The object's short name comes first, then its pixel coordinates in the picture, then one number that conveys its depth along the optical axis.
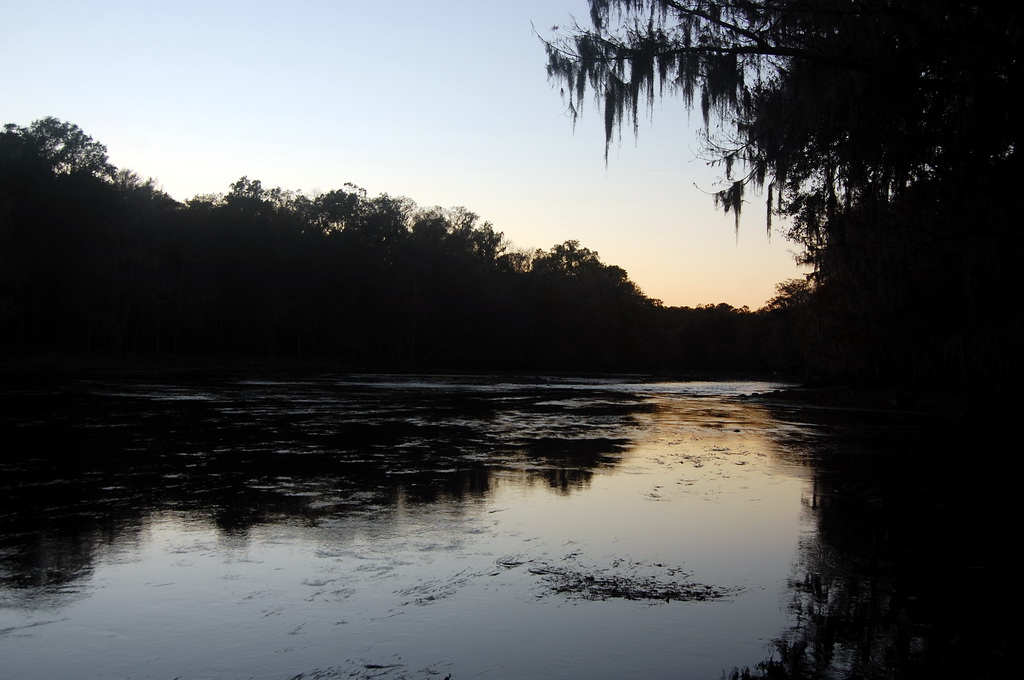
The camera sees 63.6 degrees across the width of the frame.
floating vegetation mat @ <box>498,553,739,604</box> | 5.68
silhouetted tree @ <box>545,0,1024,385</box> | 9.24
